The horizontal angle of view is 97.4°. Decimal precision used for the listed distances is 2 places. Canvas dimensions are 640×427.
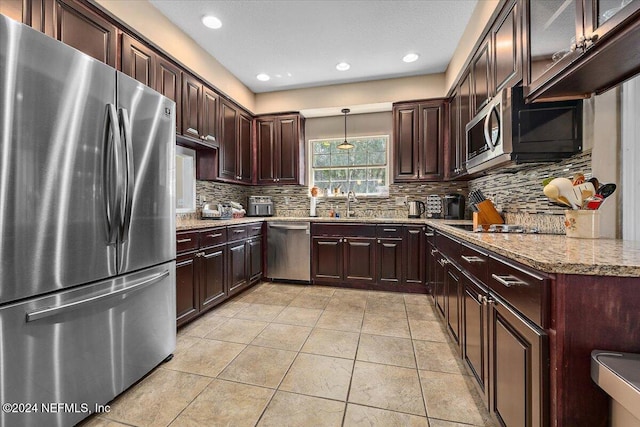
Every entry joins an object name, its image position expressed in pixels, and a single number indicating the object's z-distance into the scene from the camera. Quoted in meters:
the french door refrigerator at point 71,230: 1.12
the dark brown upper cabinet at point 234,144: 3.61
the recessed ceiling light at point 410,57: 3.35
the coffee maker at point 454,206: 3.54
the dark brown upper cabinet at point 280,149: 4.29
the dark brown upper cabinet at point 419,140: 3.73
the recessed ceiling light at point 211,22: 2.68
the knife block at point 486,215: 2.41
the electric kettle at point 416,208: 3.95
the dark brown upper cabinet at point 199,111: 2.92
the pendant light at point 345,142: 4.09
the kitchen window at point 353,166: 4.39
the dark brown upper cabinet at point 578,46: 1.04
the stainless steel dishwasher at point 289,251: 3.85
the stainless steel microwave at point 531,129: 1.68
